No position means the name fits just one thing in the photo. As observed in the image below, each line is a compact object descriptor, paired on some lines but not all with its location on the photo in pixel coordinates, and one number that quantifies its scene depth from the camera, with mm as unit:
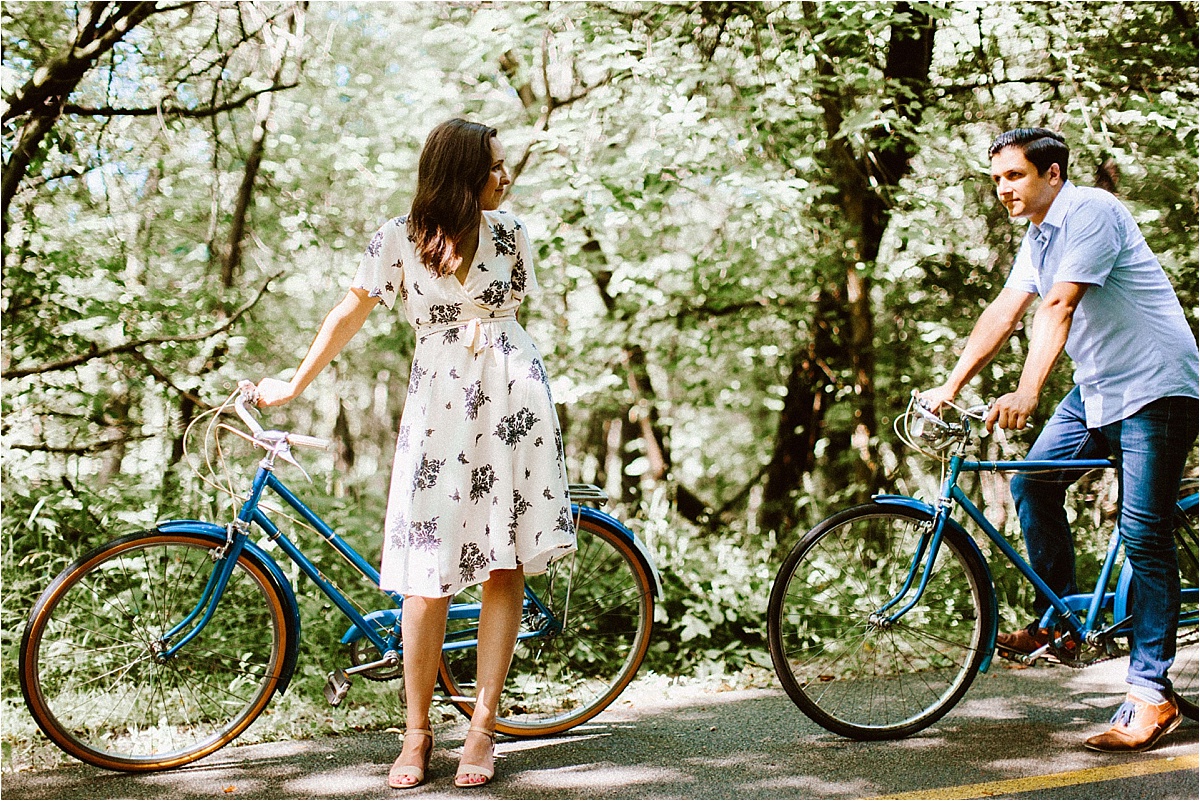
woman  3061
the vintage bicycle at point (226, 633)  3332
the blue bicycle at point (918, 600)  3561
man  3311
